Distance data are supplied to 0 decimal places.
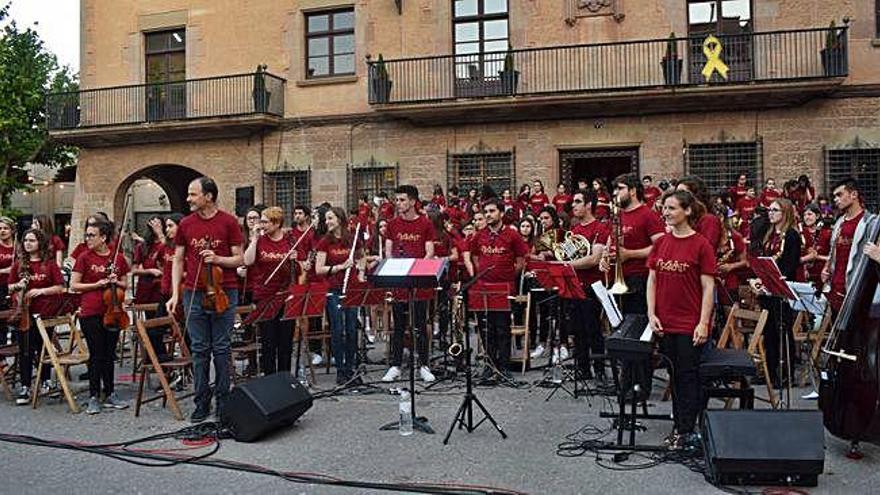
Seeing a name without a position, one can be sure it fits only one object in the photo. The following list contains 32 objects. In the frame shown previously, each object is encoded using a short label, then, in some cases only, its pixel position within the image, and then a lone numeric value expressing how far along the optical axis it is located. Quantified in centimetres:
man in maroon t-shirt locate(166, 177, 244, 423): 701
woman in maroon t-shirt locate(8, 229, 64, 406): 823
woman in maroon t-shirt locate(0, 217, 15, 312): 906
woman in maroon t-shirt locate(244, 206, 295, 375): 820
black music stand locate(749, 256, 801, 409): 644
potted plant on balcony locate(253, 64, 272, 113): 2064
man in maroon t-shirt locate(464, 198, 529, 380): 888
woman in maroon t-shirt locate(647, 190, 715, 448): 582
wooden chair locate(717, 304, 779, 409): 664
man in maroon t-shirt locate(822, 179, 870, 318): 724
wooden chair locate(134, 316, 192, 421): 720
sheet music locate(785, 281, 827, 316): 686
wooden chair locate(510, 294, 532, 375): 933
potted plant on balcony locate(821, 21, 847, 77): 1650
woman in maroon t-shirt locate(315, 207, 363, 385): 888
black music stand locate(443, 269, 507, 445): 639
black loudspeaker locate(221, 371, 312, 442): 641
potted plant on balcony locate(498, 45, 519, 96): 1841
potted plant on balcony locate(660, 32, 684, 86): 1741
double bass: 546
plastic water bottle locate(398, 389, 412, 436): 660
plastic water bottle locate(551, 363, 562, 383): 867
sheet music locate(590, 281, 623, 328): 643
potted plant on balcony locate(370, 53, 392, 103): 1934
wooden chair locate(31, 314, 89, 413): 771
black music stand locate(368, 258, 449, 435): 649
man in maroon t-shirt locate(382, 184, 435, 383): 884
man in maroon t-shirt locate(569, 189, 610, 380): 819
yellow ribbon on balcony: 1727
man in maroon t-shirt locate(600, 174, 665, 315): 755
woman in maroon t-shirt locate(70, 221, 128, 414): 760
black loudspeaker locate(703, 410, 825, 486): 502
